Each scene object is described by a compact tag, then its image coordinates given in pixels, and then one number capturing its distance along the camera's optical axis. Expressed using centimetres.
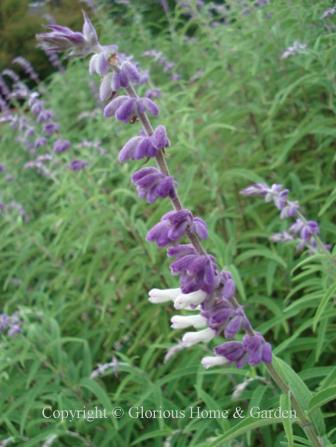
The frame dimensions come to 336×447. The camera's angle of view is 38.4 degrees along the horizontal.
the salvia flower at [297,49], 40
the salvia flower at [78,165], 47
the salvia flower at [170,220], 17
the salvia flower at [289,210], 30
